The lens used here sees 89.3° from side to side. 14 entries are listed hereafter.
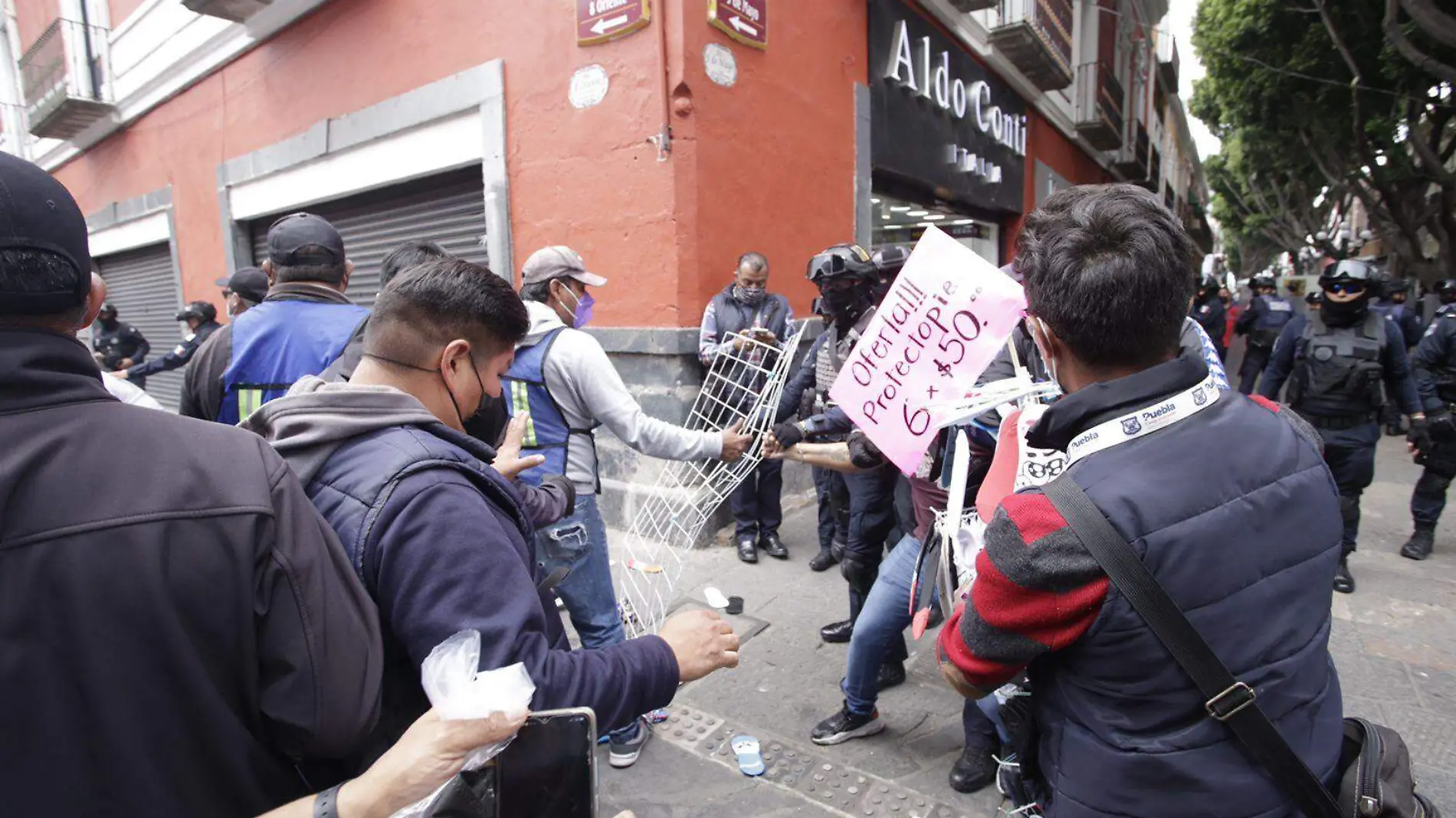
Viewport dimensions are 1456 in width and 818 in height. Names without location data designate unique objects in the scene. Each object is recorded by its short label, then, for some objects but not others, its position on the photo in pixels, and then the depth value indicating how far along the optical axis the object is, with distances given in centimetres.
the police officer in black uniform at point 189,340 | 758
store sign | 699
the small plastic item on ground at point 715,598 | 402
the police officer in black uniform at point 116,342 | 939
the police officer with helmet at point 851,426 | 328
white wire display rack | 316
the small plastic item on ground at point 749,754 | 275
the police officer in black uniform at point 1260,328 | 943
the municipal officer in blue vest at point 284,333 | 266
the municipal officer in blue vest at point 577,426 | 267
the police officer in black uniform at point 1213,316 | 1146
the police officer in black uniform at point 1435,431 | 455
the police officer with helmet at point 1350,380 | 425
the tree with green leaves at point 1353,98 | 1109
